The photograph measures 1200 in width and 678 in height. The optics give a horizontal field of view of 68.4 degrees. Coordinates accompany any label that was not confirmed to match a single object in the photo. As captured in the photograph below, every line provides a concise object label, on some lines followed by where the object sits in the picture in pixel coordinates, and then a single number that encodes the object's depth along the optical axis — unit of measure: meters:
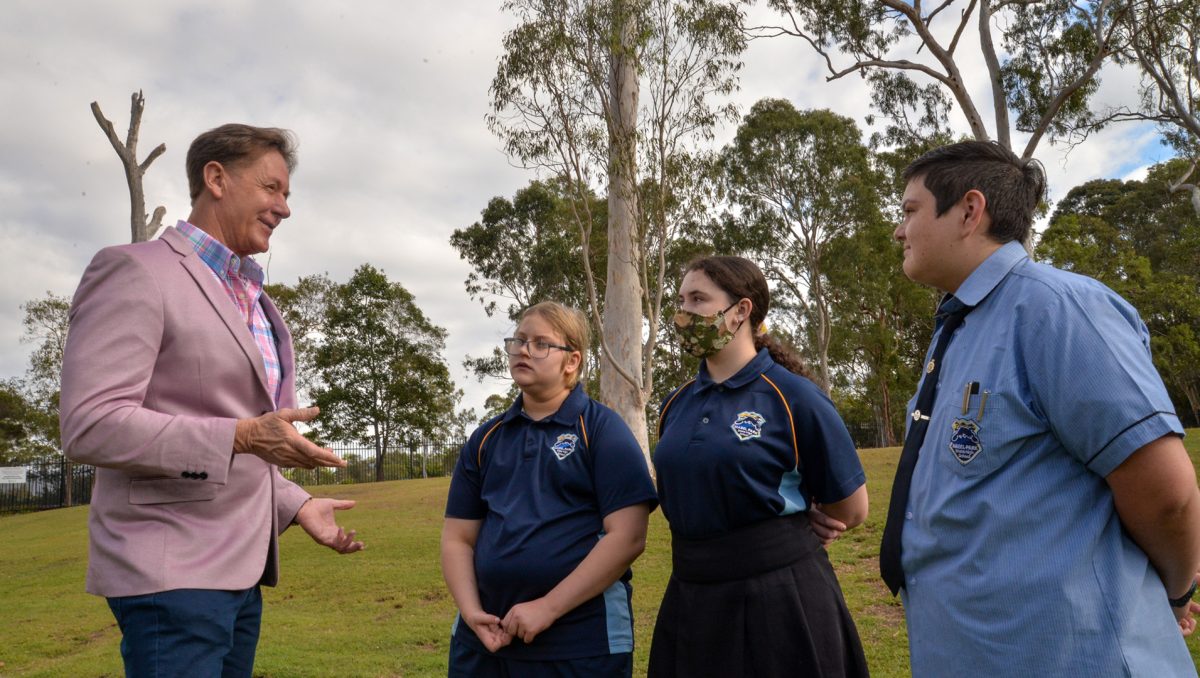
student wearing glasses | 2.91
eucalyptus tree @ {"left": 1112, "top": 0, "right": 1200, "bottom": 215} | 16.67
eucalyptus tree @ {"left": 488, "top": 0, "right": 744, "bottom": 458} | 15.82
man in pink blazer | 2.14
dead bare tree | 11.94
